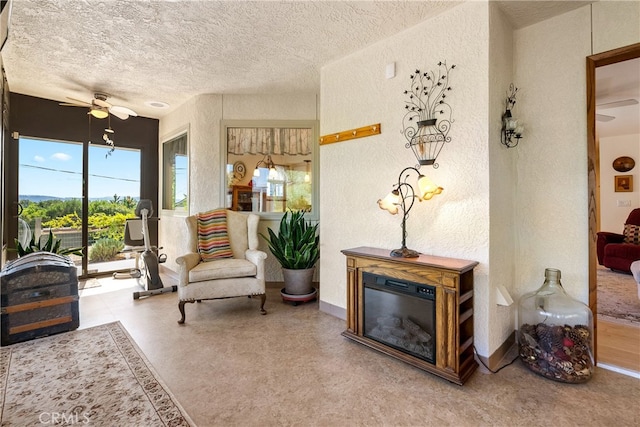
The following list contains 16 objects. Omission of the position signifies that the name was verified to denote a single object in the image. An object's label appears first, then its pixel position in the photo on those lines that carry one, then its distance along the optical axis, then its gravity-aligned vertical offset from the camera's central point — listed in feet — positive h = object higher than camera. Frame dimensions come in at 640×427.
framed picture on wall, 17.64 +1.77
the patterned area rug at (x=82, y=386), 5.11 -3.54
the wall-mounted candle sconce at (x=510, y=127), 6.91 +2.05
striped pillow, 10.72 -0.83
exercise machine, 12.24 -1.79
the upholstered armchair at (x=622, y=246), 13.76 -1.74
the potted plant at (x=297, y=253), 10.85 -1.50
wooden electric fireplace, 6.04 -2.29
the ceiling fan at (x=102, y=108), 11.91 +4.59
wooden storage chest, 7.75 -2.33
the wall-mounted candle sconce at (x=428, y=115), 7.18 +2.55
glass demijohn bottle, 6.09 -2.76
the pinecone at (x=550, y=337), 6.30 -2.80
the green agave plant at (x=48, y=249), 9.53 -1.16
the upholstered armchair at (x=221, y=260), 9.25 -1.64
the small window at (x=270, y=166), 12.98 +2.21
